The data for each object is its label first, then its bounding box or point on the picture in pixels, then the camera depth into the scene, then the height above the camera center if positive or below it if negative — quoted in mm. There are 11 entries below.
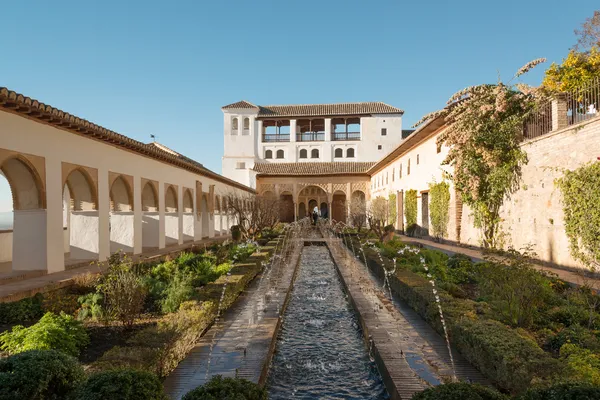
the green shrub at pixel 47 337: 4168 -1176
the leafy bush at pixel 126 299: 5727 -1108
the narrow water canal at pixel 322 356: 4172 -1649
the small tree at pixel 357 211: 27820 -153
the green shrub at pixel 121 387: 2736 -1078
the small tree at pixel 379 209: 25120 -36
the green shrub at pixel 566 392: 2261 -948
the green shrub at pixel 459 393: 2525 -1049
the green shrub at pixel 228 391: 2672 -1087
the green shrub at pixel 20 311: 6117 -1336
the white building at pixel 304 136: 42188 +6893
